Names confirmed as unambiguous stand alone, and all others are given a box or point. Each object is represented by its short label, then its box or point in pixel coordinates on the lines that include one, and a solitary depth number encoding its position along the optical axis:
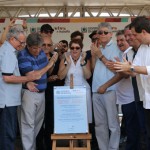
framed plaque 3.35
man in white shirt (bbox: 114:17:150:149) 2.52
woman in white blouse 3.55
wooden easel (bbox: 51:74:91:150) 3.24
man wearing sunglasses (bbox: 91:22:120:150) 3.46
